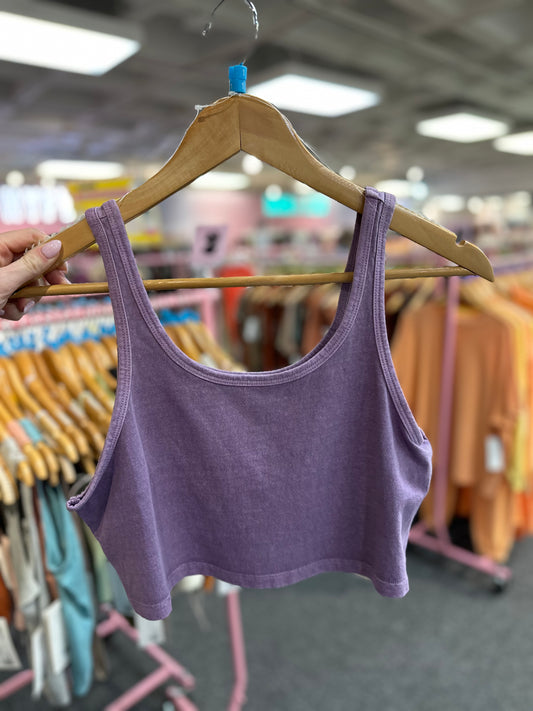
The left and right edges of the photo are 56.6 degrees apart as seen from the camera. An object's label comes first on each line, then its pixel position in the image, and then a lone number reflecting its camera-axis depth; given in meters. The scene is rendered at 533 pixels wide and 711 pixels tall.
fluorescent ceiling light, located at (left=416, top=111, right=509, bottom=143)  5.92
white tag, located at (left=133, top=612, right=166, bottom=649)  1.39
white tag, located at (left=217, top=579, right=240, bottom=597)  1.52
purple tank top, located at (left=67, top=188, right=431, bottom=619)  0.74
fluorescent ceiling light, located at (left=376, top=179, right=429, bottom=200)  12.81
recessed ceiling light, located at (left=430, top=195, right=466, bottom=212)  15.18
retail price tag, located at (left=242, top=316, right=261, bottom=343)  3.31
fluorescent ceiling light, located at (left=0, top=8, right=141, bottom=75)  2.96
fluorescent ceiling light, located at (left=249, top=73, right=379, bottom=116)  4.21
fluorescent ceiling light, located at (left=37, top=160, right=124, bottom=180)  8.83
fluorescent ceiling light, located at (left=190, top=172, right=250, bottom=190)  10.74
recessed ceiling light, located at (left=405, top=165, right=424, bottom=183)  12.11
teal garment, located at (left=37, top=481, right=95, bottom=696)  1.23
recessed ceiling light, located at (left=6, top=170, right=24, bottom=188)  9.59
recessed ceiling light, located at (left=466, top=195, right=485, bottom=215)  13.59
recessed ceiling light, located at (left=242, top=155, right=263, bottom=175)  8.99
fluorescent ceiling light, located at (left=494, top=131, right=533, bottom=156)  7.62
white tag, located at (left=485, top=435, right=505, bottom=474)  2.04
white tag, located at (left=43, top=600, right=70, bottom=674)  1.22
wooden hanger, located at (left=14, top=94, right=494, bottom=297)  0.71
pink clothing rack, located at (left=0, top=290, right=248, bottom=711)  1.62
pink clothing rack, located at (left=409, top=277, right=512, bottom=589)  2.29
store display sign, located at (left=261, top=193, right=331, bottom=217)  13.10
